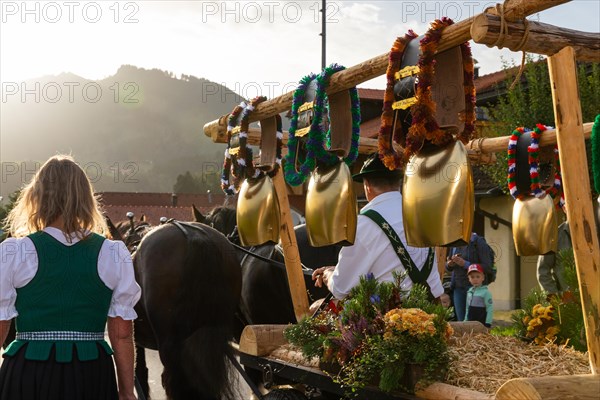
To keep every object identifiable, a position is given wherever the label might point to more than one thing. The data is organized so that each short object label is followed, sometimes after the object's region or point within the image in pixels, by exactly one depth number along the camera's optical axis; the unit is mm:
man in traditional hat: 4148
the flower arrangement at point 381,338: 3121
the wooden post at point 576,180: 2668
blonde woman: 3039
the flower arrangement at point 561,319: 3670
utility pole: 18266
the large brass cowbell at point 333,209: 3508
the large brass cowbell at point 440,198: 2744
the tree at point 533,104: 12078
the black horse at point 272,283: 6340
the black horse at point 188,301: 5332
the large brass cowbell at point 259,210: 4398
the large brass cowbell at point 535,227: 3967
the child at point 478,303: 8109
